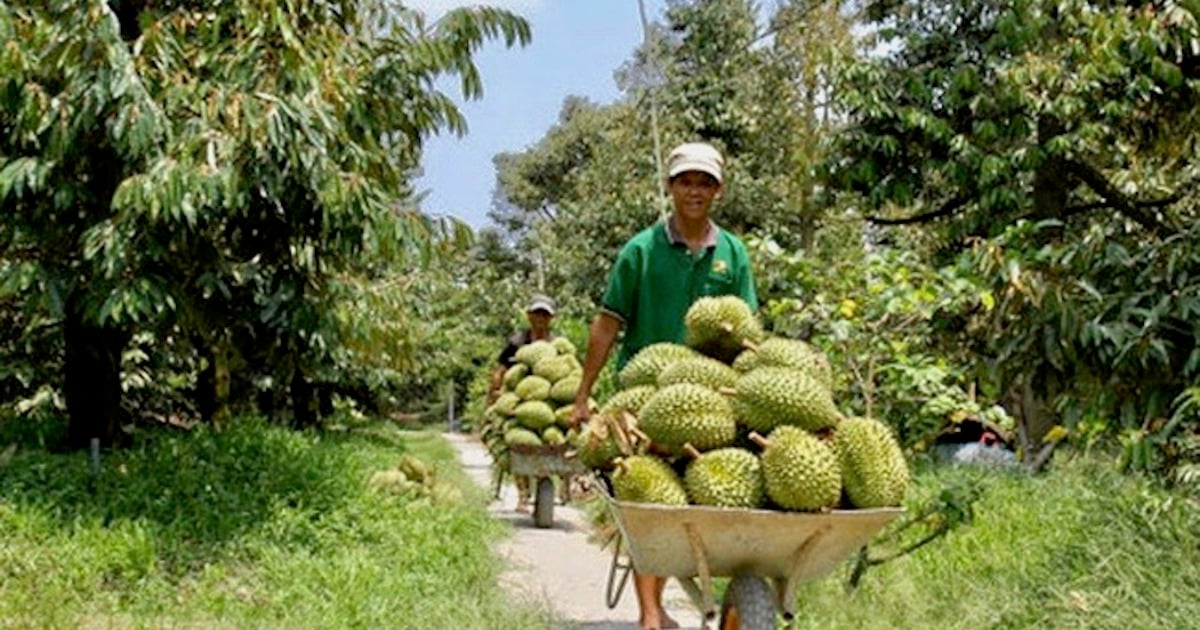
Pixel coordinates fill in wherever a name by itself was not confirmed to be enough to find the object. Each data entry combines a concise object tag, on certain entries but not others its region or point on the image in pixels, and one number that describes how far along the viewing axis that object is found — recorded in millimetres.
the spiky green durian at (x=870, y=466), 3594
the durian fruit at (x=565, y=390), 9594
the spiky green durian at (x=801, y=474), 3480
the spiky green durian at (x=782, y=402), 3701
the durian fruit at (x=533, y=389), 9680
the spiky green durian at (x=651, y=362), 4168
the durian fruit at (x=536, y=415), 9555
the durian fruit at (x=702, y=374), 3893
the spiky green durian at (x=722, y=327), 4145
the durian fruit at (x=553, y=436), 9485
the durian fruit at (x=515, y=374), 10031
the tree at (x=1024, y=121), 9320
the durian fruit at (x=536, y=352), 9894
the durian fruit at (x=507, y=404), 9828
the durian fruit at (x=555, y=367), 9781
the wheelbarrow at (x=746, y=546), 3510
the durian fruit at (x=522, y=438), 9441
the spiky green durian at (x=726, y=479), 3553
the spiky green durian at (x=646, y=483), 3574
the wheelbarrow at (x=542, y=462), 9312
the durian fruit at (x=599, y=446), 3943
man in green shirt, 4949
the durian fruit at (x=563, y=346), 10066
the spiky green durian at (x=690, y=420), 3693
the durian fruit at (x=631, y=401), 4000
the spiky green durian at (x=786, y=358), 3908
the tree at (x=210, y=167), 6086
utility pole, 14117
